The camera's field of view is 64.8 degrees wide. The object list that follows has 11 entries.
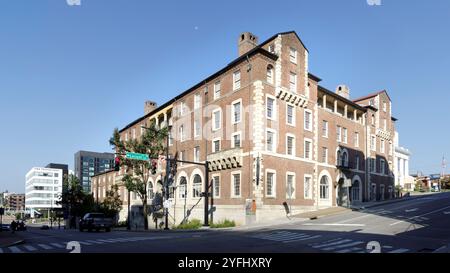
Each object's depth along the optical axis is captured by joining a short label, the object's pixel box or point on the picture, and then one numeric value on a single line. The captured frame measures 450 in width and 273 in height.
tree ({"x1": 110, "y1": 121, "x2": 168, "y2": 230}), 41.31
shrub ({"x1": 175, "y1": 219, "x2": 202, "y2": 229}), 32.75
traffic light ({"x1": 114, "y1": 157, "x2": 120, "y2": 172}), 27.99
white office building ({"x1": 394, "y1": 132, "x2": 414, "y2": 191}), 77.85
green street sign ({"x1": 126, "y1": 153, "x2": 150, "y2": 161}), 26.96
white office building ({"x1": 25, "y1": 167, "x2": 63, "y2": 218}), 158.00
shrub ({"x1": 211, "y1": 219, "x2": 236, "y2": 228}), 31.22
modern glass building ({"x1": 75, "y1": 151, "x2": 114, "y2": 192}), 166.62
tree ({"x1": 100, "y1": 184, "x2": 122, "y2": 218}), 60.29
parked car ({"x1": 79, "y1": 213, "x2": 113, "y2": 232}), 31.47
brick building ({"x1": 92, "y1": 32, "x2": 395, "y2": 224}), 33.50
